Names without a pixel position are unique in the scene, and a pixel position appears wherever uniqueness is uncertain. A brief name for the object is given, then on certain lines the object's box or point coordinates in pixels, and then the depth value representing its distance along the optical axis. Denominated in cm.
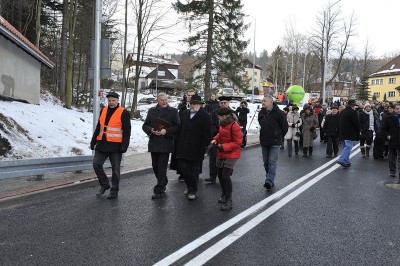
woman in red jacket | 637
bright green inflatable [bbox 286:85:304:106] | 2975
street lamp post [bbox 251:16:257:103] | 4246
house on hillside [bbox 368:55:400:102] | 7788
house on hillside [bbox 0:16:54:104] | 1430
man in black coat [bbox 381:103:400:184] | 935
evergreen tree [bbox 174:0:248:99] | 2661
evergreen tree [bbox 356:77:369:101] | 7250
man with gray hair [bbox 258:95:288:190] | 795
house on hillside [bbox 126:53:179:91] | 9415
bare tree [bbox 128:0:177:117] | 2331
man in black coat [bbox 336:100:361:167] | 1113
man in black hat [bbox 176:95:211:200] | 687
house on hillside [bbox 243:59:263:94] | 11353
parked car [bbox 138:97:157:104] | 5434
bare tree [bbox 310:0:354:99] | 4606
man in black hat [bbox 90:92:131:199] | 684
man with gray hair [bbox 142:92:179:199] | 686
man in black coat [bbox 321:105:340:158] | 1320
